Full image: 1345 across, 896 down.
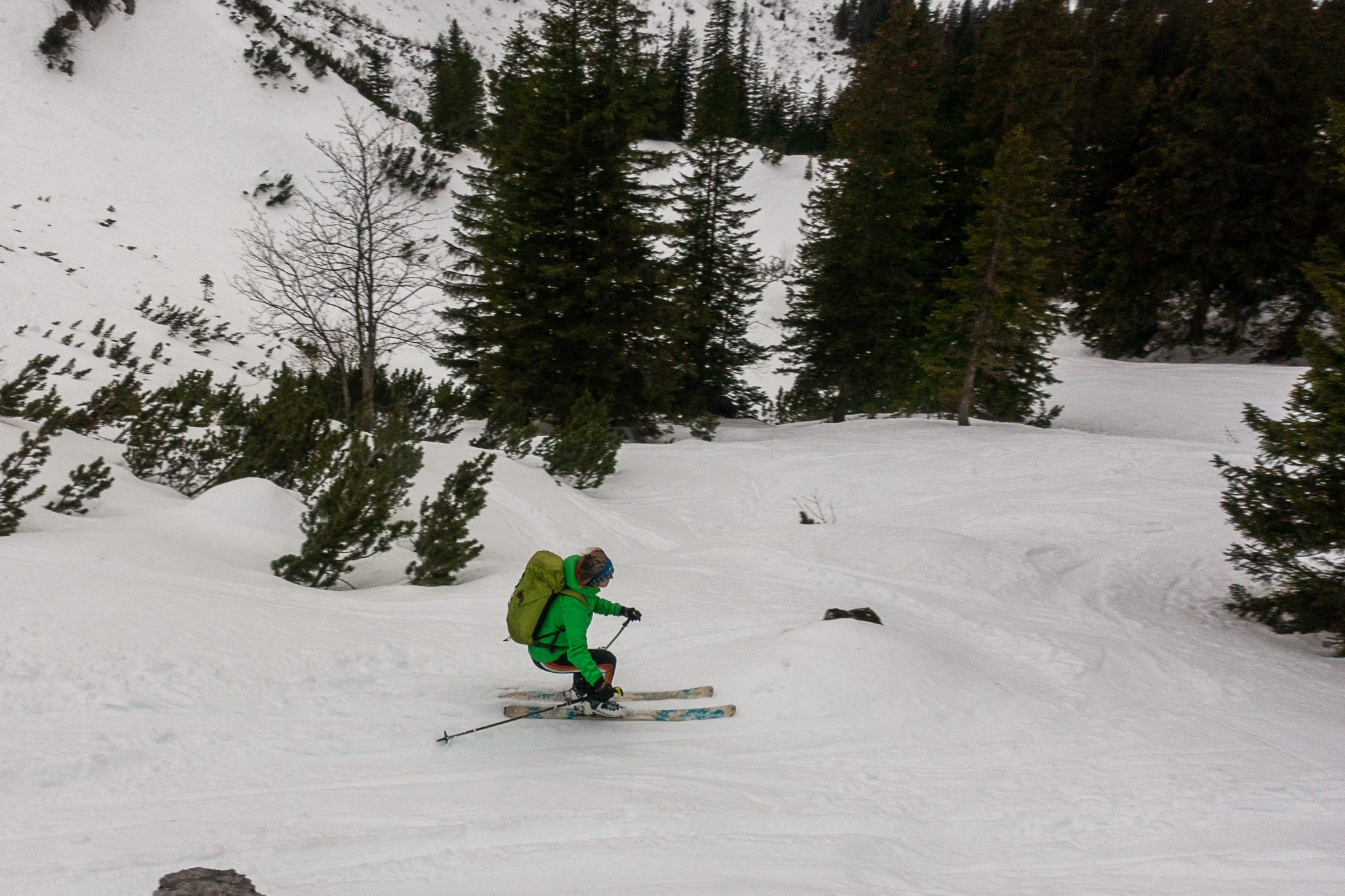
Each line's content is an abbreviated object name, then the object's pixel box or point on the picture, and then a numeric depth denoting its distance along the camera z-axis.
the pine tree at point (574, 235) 17.48
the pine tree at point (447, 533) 7.91
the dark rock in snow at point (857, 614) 7.21
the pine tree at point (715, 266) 22.59
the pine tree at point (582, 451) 13.78
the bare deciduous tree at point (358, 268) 13.16
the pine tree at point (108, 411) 10.23
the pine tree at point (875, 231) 20.61
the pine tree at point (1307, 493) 7.70
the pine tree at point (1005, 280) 17.89
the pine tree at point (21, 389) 9.73
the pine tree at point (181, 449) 8.95
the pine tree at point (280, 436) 9.25
